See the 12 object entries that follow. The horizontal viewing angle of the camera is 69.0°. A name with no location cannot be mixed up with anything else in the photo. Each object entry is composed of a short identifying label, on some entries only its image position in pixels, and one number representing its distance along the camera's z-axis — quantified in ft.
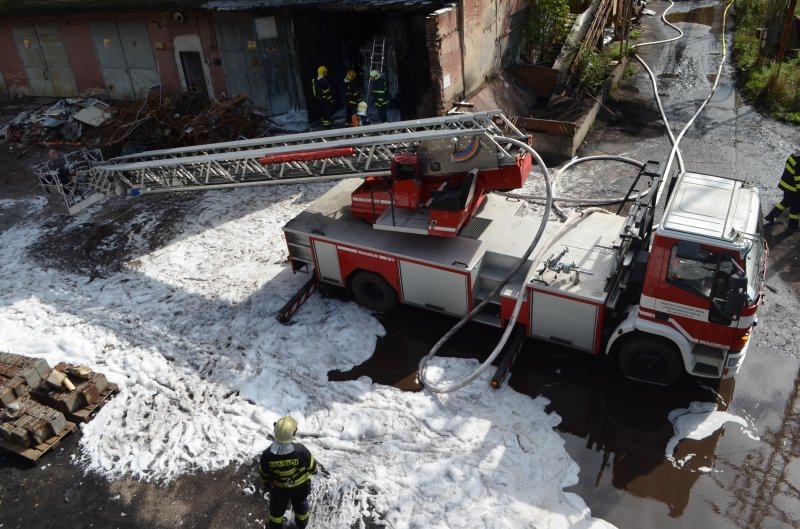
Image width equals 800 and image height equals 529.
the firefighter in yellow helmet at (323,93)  47.85
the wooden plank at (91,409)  24.30
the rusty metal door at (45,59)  62.69
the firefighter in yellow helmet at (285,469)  17.37
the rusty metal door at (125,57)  57.41
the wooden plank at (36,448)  22.72
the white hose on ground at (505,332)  23.19
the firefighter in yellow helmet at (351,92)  47.53
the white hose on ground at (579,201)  31.48
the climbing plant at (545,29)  55.68
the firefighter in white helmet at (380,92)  45.73
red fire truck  20.80
